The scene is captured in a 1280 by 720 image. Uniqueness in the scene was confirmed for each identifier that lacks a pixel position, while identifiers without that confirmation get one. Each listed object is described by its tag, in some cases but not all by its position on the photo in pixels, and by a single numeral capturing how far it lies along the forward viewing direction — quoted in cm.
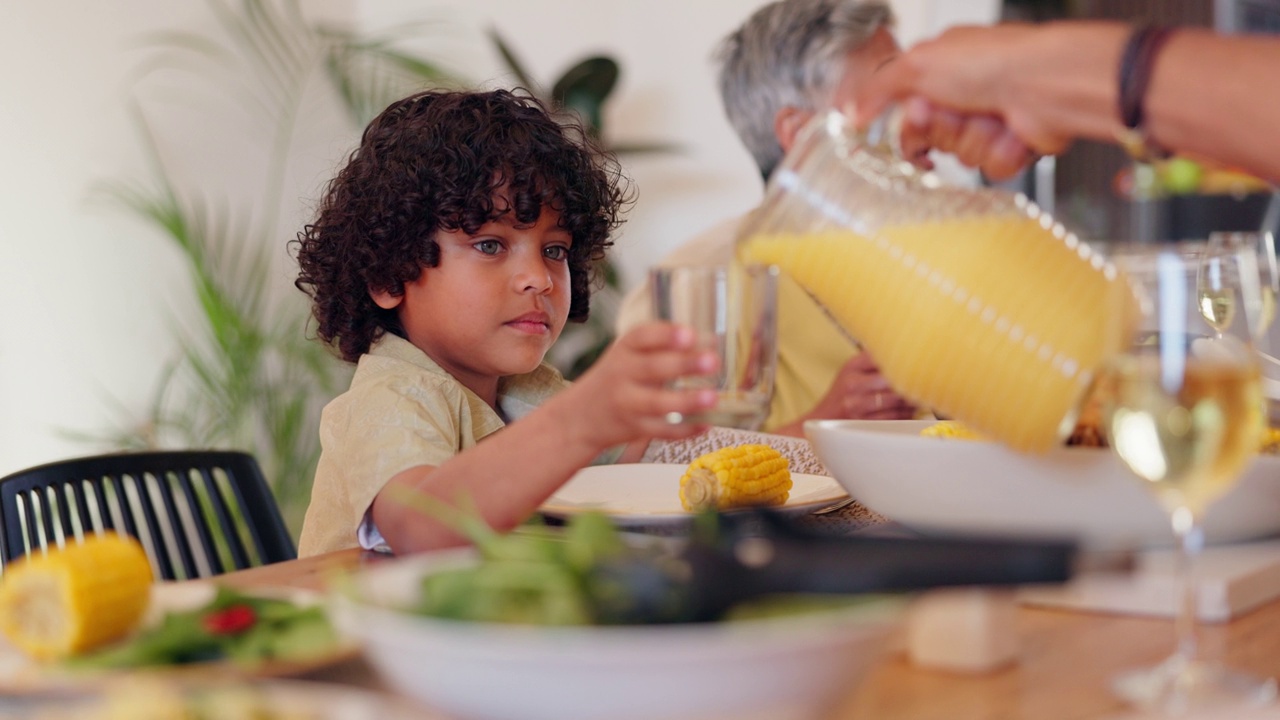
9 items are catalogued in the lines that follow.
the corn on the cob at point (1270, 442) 94
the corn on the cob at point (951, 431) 96
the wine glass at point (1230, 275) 132
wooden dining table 55
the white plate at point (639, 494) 96
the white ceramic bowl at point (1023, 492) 77
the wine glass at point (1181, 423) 58
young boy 98
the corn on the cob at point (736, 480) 99
